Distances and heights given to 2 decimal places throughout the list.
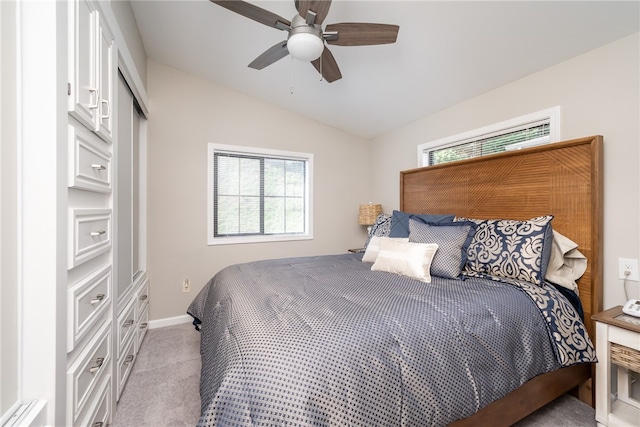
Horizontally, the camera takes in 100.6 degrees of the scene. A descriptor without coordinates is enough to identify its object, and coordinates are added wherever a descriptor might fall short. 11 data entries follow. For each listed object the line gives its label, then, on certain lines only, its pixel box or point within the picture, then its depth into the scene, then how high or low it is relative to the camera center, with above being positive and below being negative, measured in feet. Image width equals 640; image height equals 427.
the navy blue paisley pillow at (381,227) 8.85 -0.50
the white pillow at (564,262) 5.76 -1.07
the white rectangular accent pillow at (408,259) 5.97 -1.09
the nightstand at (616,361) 4.51 -2.59
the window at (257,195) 10.69 +0.76
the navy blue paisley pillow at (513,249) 5.53 -0.80
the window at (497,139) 6.70 +2.26
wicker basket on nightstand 4.45 -2.46
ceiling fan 4.88 +3.68
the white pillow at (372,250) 7.87 -1.11
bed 2.90 -1.60
